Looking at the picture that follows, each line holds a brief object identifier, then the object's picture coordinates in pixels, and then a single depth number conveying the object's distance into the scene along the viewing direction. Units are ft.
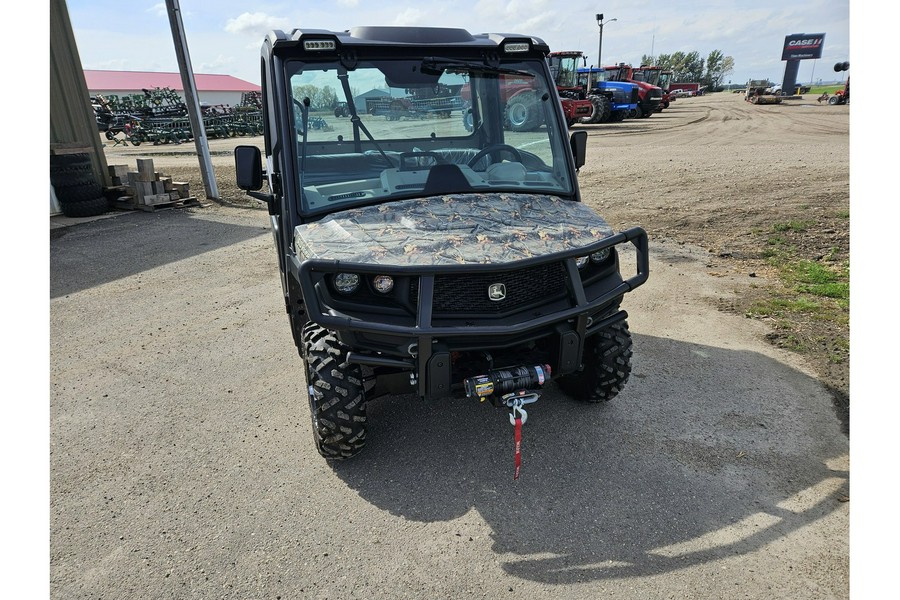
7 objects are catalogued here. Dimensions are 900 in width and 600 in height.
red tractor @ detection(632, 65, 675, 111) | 110.52
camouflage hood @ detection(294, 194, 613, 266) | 9.09
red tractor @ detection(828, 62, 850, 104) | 101.58
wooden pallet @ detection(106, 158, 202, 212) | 36.04
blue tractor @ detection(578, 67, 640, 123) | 83.10
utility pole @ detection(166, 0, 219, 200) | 35.81
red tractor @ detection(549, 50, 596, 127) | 75.31
